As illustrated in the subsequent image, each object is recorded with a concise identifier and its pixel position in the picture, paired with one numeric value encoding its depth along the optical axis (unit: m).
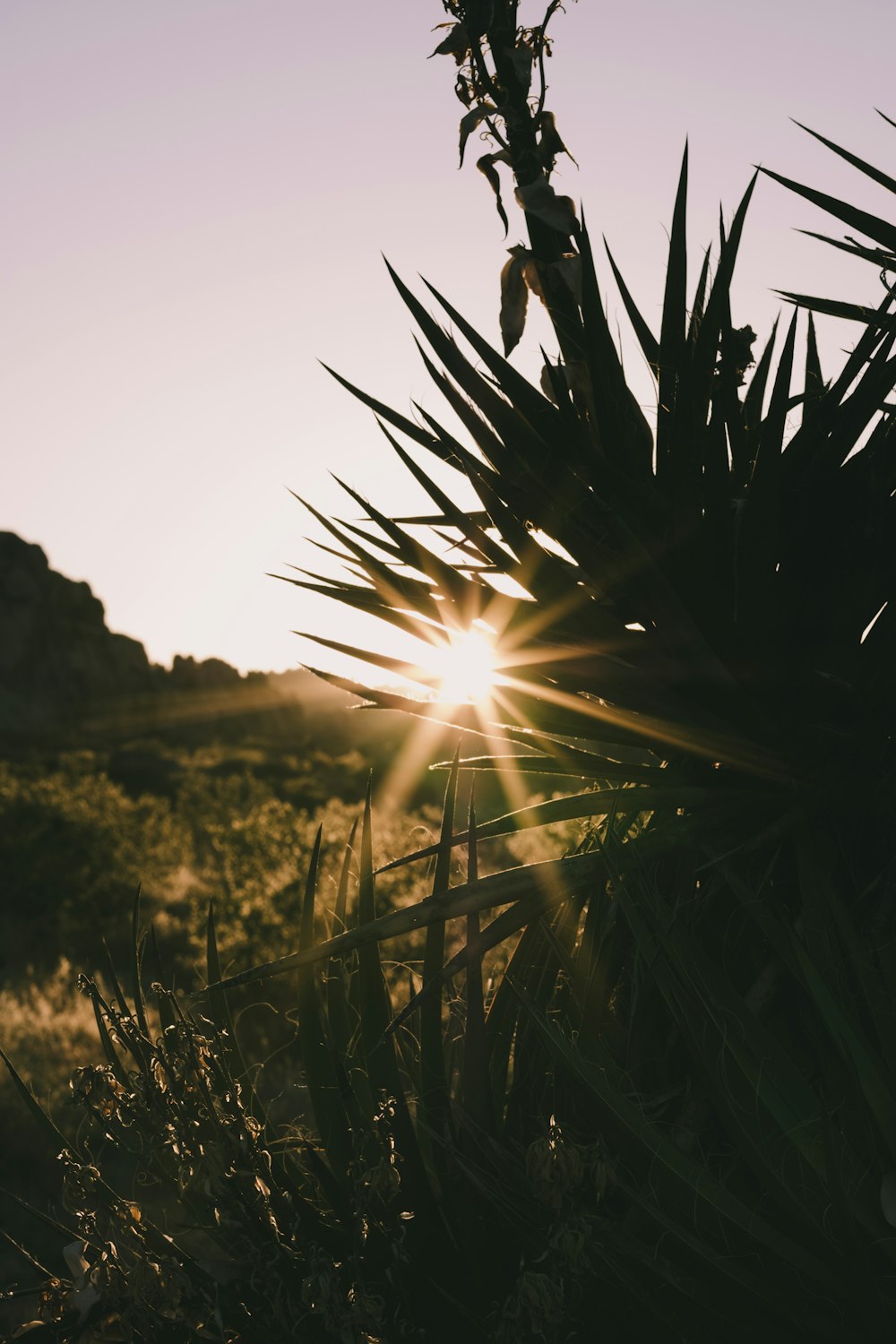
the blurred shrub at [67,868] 14.91
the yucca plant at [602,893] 2.06
